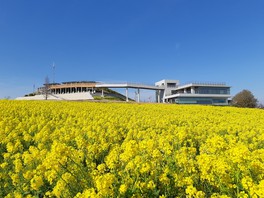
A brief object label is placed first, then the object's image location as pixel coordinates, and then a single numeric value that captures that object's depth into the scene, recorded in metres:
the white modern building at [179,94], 55.92
